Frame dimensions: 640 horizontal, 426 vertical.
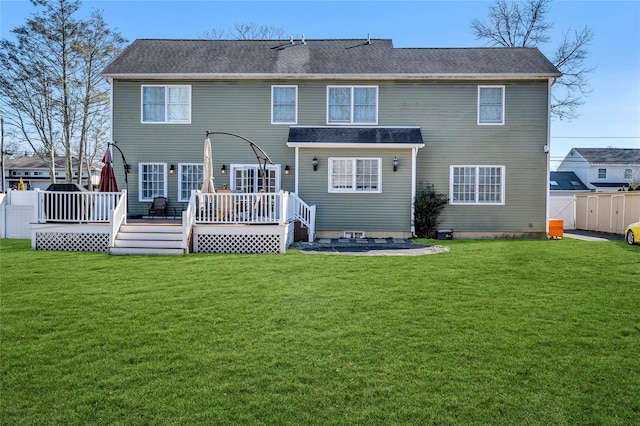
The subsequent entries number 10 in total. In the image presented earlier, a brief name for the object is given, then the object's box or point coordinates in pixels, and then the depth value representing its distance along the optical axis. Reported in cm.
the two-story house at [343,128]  1560
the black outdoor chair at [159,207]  1532
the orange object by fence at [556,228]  1579
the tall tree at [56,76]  2506
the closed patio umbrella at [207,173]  1208
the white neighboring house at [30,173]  5412
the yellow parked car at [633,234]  1415
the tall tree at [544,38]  2367
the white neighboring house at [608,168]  4278
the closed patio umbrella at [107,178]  1292
